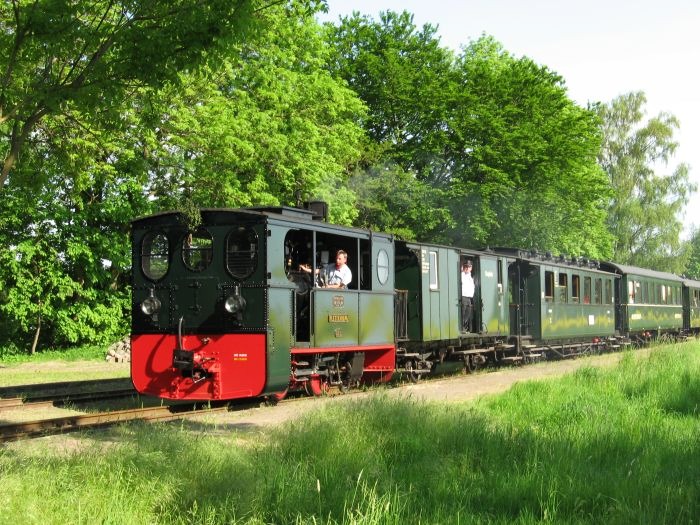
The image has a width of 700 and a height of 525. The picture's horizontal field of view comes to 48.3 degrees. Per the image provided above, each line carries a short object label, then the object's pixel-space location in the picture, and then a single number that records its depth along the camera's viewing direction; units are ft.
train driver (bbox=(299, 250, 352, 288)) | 42.14
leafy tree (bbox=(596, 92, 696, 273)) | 175.22
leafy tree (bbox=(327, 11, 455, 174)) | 115.65
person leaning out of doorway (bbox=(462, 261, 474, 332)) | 57.98
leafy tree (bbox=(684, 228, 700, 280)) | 297.74
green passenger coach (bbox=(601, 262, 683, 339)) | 91.04
